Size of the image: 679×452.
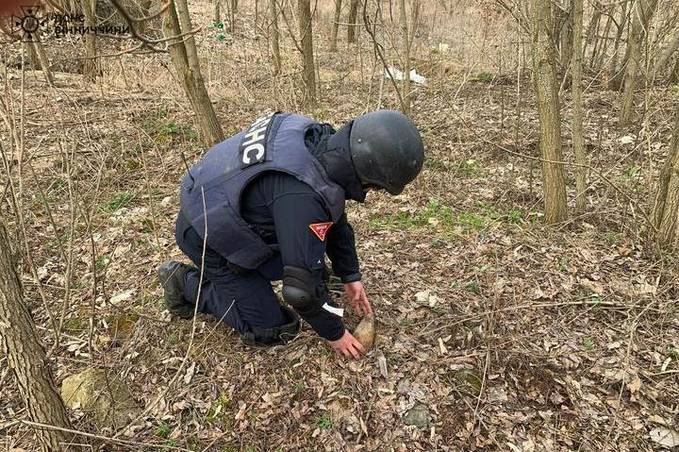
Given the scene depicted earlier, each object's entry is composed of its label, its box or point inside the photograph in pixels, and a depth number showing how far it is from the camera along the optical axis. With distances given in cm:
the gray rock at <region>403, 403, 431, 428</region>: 263
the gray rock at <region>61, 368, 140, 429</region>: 277
